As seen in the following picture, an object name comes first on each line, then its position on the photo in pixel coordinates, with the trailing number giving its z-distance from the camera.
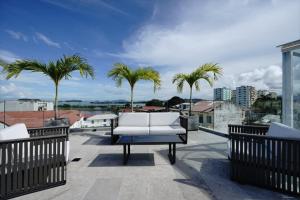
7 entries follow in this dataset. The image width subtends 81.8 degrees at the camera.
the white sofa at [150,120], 4.71
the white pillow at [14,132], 2.11
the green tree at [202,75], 6.88
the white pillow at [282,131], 2.18
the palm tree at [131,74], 6.51
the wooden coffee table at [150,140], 3.18
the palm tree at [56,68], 5.26
